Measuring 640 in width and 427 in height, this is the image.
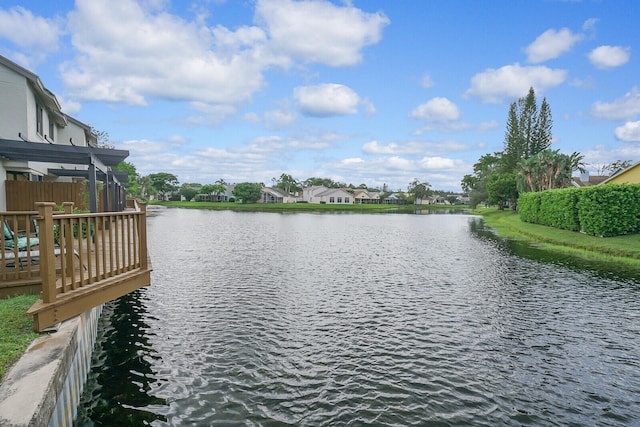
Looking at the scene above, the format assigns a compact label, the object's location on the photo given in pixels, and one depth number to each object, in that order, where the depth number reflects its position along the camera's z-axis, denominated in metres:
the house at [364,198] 120.12
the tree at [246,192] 100.12
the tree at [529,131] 58.41
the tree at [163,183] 127.02
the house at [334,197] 110.81
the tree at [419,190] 118.71
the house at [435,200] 138.81
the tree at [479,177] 74.94
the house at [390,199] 121.12
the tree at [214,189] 114.88
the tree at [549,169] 45.69
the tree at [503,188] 56.84
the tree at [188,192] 124.56
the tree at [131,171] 61.51
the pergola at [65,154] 9.53
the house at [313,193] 113.55
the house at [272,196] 109.69
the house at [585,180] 53.97
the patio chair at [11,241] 8.20
